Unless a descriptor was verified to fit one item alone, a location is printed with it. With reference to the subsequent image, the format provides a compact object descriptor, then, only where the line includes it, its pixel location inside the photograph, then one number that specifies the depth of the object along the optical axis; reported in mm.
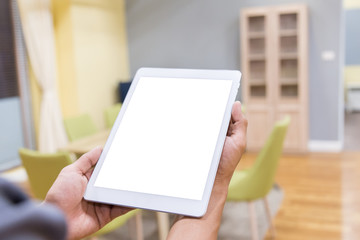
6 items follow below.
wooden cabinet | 5168
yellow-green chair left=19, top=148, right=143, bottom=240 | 2139
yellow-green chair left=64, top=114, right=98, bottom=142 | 3613
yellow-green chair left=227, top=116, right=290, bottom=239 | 2641
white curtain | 4887
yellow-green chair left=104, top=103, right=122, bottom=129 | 4145
